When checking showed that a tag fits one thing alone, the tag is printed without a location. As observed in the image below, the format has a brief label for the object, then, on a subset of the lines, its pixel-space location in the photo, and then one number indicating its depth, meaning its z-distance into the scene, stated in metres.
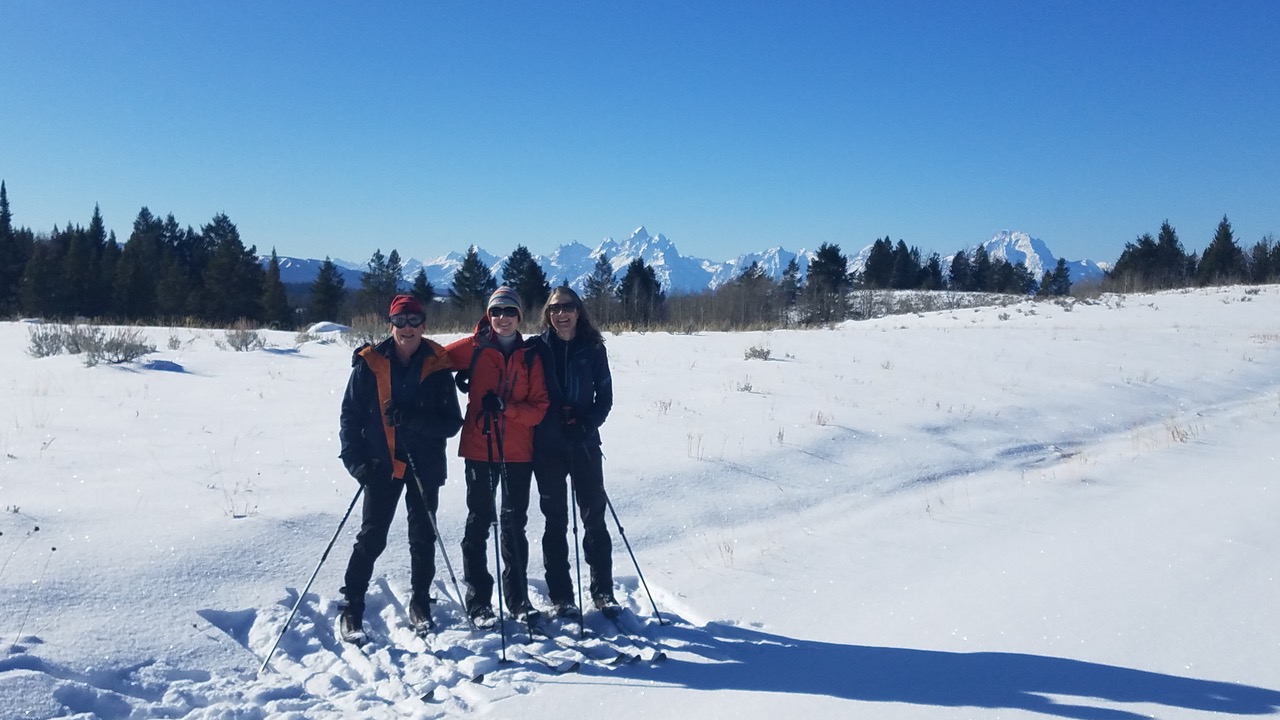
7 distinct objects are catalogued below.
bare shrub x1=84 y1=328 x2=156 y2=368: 10.20
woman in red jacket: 4.61
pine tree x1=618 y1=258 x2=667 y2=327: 39.06
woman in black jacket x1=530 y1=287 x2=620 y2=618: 4.65
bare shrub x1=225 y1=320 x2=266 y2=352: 13.06
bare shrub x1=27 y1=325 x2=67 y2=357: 11.23
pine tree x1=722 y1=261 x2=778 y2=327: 38.44
